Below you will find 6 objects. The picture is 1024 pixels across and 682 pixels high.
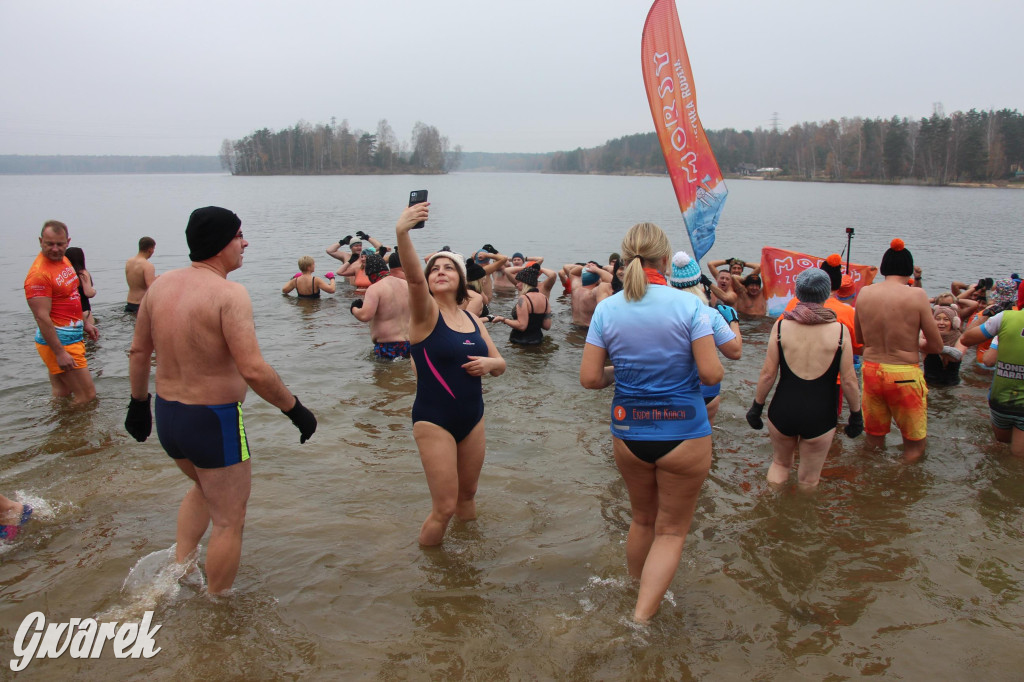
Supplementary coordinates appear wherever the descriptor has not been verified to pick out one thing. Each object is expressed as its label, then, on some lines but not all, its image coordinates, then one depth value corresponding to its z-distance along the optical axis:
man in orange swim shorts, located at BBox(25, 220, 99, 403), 5.85
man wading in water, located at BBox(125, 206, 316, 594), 2.94
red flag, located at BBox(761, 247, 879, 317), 11.30
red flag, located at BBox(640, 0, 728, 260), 6.93
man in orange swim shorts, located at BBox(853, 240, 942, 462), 5.07
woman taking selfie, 3.62
